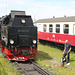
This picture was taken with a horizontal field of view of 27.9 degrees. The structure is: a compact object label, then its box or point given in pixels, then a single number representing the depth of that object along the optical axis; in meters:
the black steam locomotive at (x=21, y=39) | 9.07
